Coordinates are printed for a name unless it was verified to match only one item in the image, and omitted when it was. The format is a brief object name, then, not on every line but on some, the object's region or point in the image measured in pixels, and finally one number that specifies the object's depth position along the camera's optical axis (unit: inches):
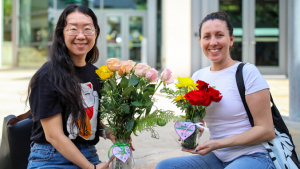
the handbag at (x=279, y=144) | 76.3
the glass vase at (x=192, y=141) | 74.8
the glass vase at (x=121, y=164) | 74.0
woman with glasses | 75.6
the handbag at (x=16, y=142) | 86.1
